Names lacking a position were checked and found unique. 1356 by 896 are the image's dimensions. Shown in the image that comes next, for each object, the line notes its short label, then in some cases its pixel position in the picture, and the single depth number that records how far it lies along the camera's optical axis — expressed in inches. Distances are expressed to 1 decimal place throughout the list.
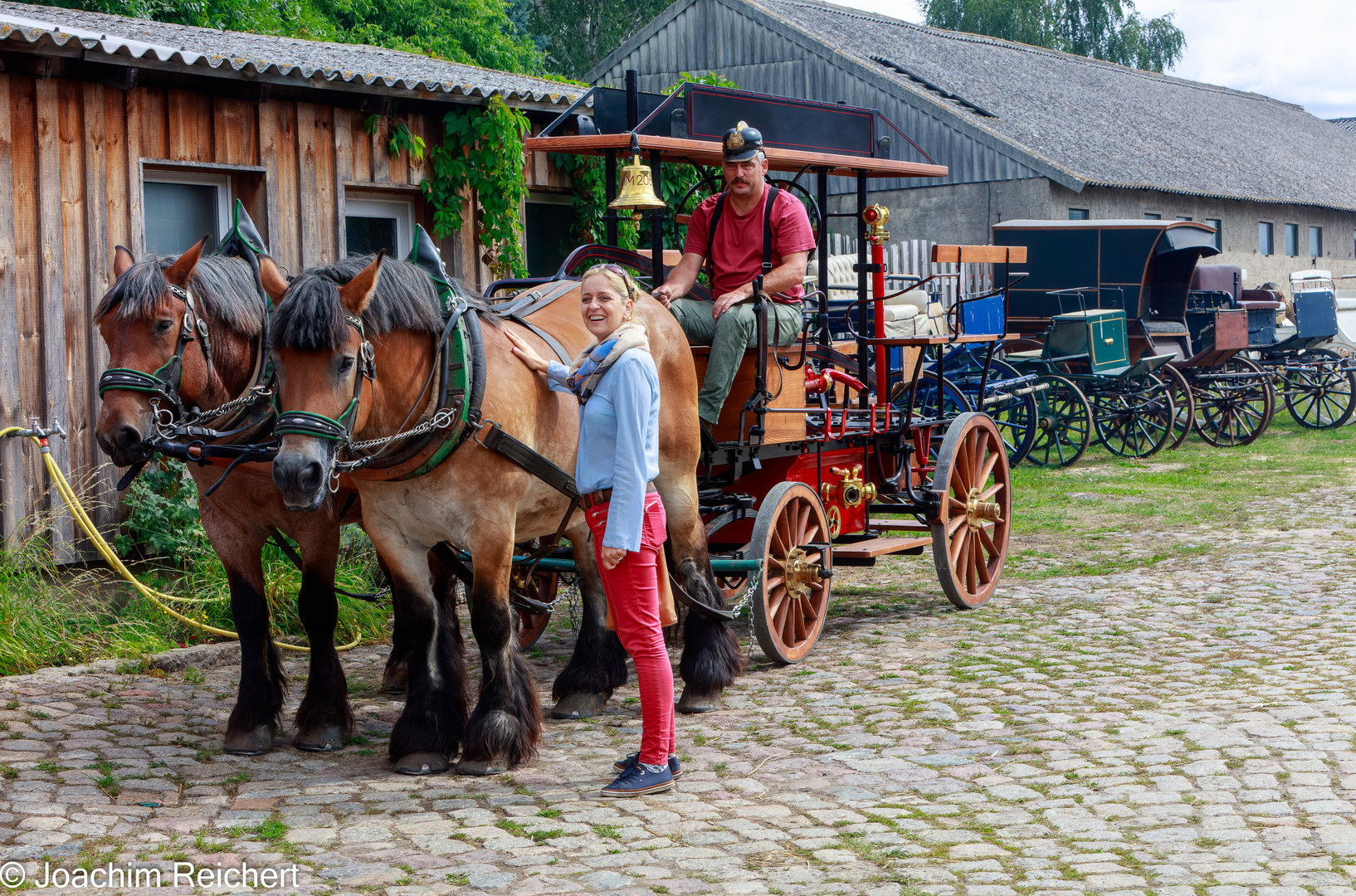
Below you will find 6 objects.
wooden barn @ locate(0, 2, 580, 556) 277.0
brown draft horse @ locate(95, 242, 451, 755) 182.1
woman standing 176.2
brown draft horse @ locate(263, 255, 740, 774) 165.6
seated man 244.7
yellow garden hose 247.4
